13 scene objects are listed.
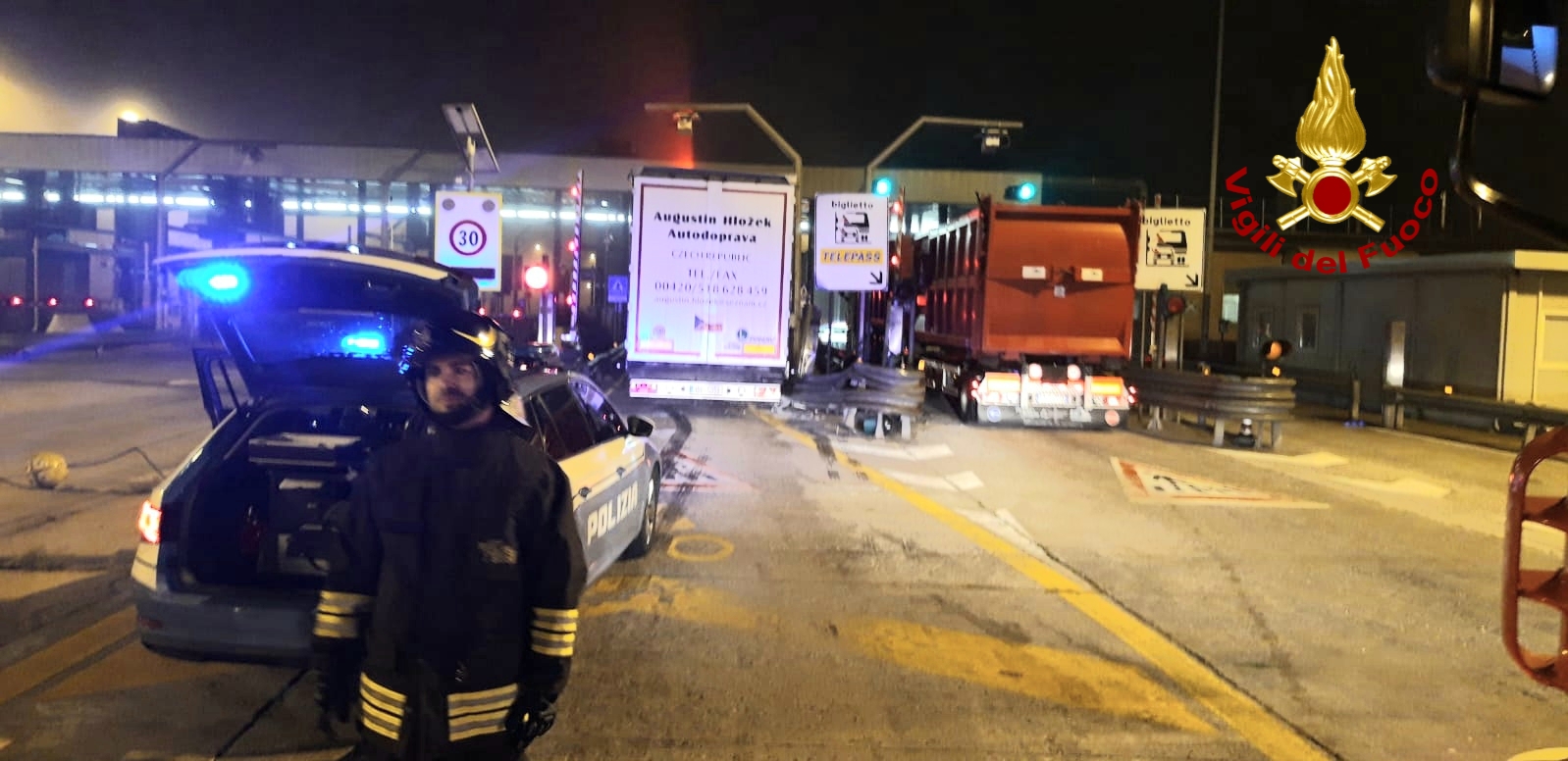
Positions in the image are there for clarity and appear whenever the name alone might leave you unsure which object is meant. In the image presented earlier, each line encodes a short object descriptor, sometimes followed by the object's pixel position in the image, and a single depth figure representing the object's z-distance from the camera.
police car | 4.33
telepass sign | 15.31
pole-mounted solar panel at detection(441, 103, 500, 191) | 12.66
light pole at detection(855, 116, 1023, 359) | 18.08
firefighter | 2.69
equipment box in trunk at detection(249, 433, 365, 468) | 4.82
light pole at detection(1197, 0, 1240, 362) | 19.07
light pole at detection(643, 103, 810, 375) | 16.02
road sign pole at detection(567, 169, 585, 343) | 14.88
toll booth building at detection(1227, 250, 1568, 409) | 17.83
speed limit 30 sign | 11.72
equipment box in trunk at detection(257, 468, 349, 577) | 4.78
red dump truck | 15.01
